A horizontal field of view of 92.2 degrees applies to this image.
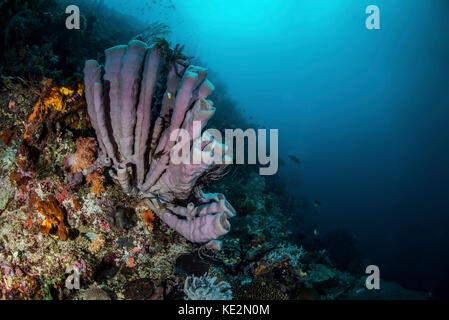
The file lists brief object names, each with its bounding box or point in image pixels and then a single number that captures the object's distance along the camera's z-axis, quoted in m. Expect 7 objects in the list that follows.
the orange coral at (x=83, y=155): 2.52
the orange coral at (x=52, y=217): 2.28
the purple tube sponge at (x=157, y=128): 2.14
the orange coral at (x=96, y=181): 2.58
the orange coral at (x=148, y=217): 2.82
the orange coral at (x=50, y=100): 2.33
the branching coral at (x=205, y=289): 2.54
